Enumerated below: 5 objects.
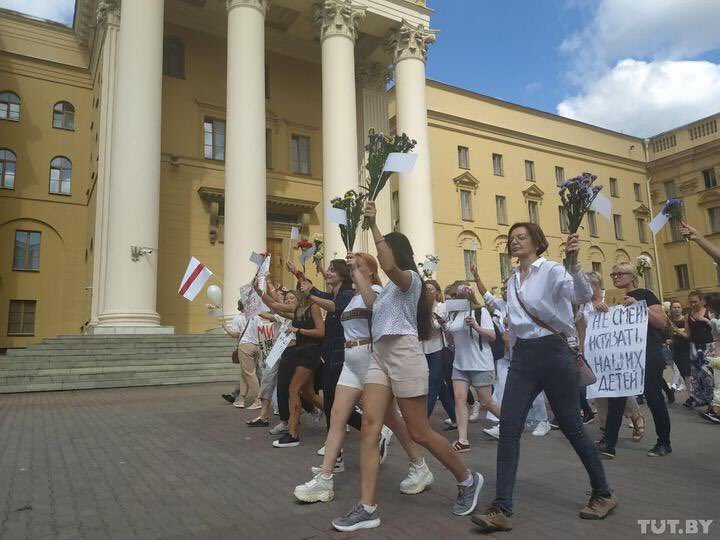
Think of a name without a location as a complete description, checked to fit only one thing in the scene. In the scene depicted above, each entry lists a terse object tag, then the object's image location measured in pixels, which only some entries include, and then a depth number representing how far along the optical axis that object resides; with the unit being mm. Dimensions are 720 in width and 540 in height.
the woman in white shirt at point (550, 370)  3953
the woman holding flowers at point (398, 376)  4031
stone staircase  14352
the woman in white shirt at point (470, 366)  6887
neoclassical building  19531
